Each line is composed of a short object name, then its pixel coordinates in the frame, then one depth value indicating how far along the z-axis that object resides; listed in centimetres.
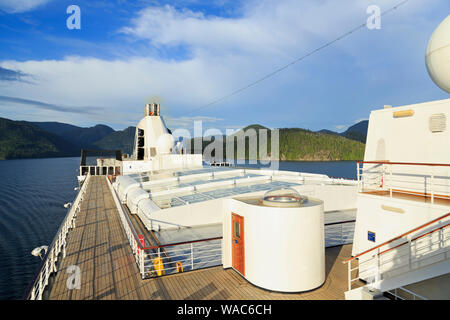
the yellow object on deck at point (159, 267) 626
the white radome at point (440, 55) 590
